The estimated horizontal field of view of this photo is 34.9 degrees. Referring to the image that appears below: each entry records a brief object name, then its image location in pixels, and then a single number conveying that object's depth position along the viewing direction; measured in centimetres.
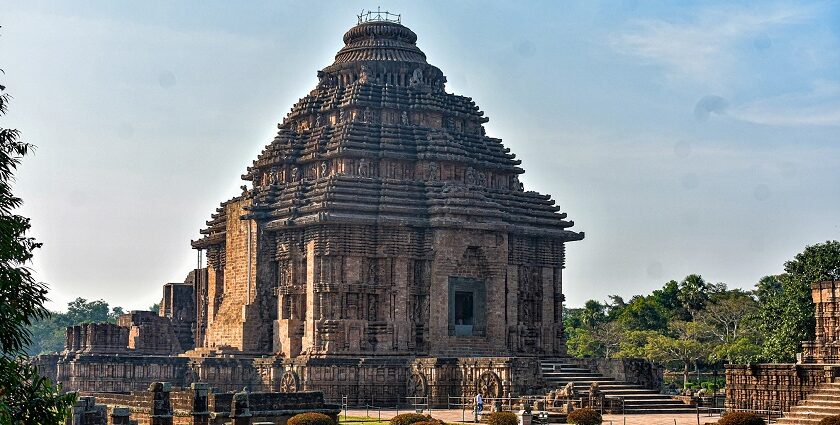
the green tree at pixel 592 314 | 10275
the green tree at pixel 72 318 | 16538
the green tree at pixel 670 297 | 9406
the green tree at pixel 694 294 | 9231
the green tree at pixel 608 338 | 9138
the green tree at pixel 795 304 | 6328
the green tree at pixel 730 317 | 8450
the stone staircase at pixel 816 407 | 3994
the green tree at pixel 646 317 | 9312
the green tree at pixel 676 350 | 8075
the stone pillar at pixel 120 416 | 3841
